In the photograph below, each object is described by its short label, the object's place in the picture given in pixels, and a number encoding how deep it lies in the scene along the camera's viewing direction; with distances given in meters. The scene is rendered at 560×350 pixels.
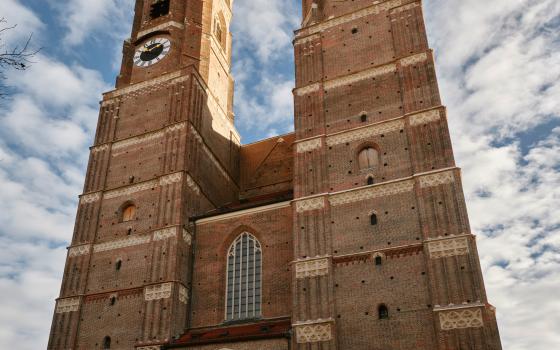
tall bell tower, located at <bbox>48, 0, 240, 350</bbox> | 25.25
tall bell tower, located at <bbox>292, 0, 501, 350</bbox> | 20.09
